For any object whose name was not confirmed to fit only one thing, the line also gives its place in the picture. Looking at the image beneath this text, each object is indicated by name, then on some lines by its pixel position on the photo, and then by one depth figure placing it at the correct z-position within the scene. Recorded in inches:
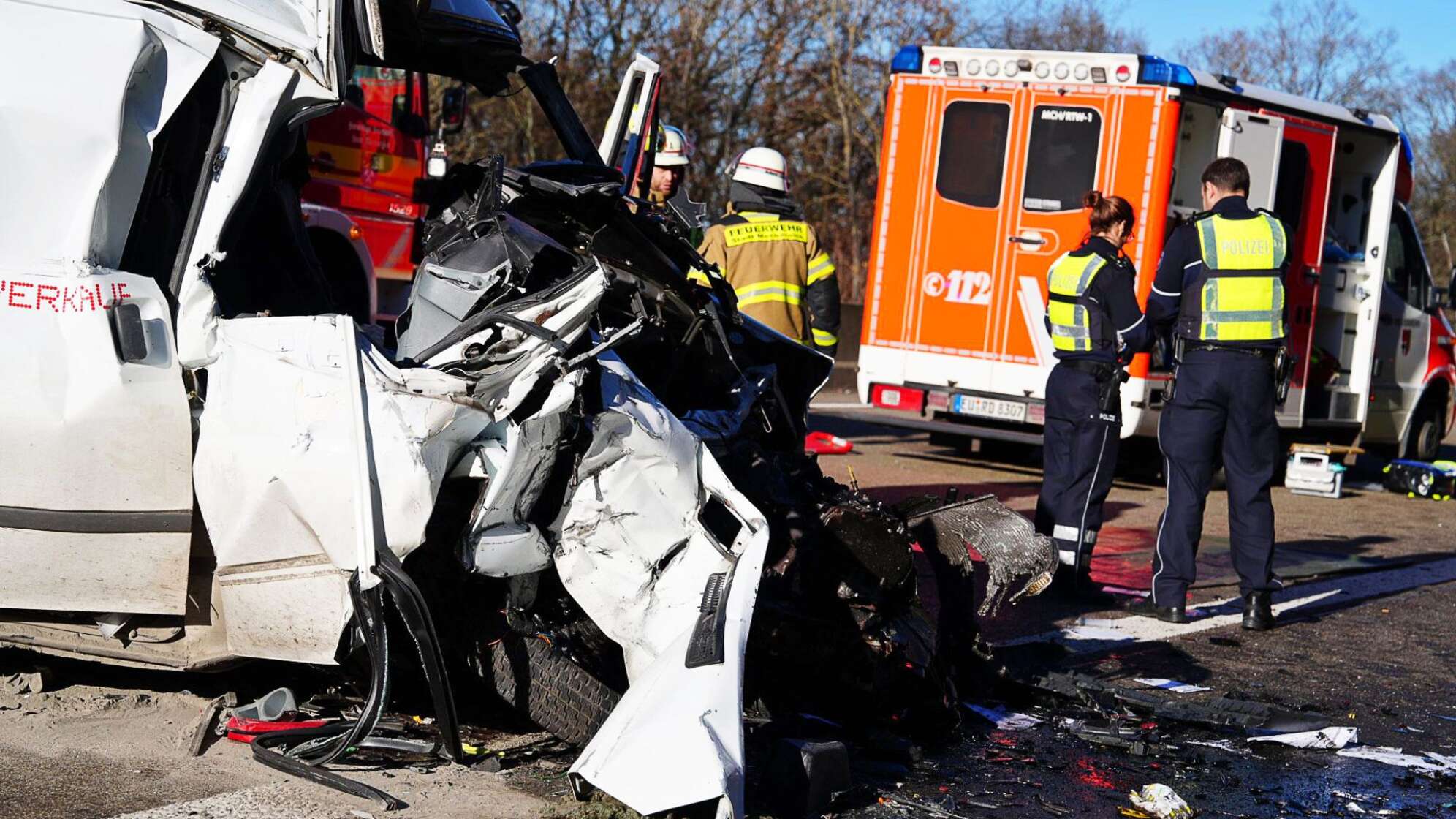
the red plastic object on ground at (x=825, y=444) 398.6
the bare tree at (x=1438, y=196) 1515.7
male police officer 250.1
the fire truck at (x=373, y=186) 397.1
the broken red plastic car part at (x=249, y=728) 150.6
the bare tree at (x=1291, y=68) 1625.2
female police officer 264.1
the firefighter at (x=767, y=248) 279.9
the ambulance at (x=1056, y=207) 403.2
